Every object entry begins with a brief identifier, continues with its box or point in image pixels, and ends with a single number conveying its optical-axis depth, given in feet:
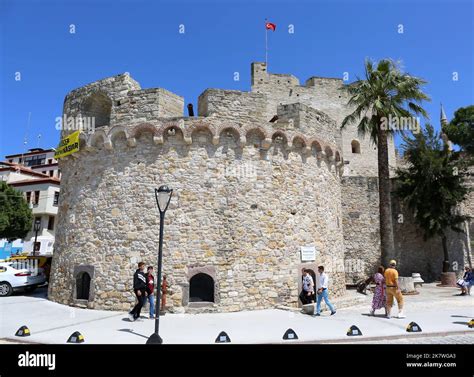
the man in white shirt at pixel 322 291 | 34.63
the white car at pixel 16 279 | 50.31
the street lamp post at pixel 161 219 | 23.98
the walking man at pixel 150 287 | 32.73
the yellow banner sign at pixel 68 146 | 43.21
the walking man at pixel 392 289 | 33.30
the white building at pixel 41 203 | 118.11
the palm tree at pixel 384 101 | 53.06
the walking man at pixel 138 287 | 31.99
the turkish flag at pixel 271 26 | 102.06
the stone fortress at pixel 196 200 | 37.78
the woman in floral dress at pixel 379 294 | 35.12
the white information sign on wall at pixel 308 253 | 41.11
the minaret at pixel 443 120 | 125.64
